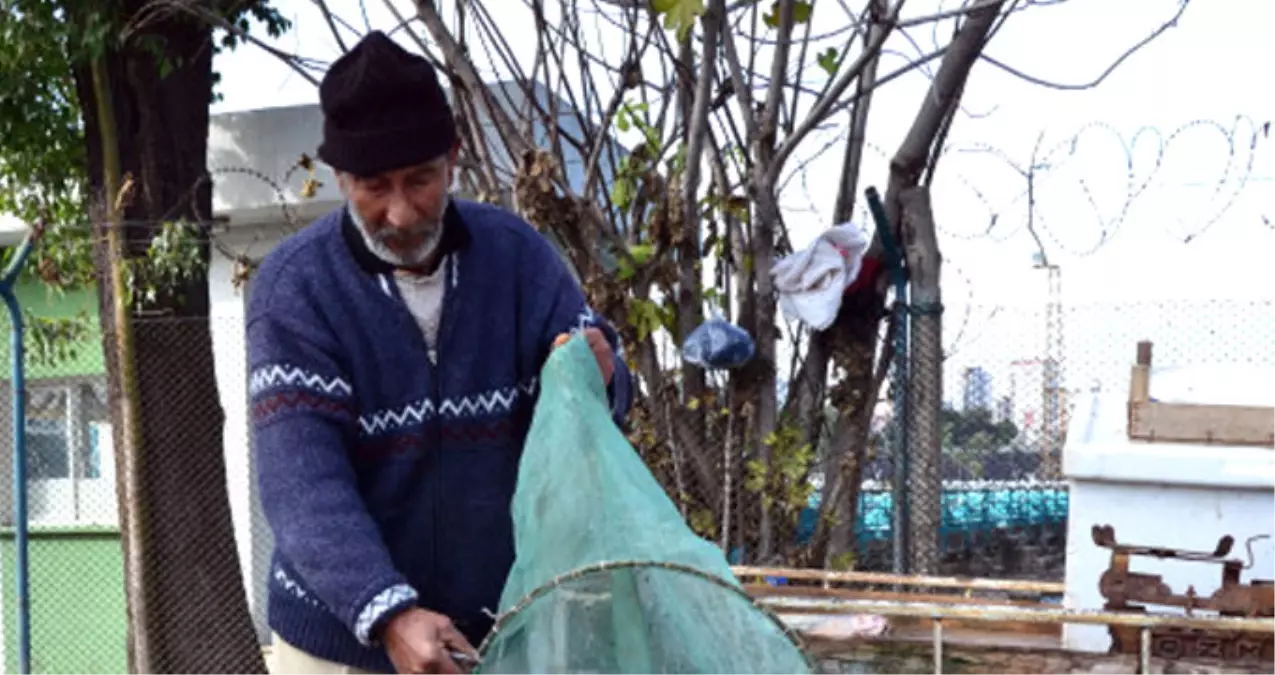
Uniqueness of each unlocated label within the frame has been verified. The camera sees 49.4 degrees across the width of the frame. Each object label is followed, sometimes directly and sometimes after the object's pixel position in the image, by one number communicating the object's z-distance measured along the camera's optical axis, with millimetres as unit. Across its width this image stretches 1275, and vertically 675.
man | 1818
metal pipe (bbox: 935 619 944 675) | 3457
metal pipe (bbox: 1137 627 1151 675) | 3289
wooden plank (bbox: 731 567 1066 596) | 4215
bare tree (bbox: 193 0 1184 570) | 5473
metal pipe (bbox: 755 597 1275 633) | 3207
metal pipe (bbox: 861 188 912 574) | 5672
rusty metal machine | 3902
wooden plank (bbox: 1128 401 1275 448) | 4328
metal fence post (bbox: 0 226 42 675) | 6250
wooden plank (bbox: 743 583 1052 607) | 4219
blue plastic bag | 5465
